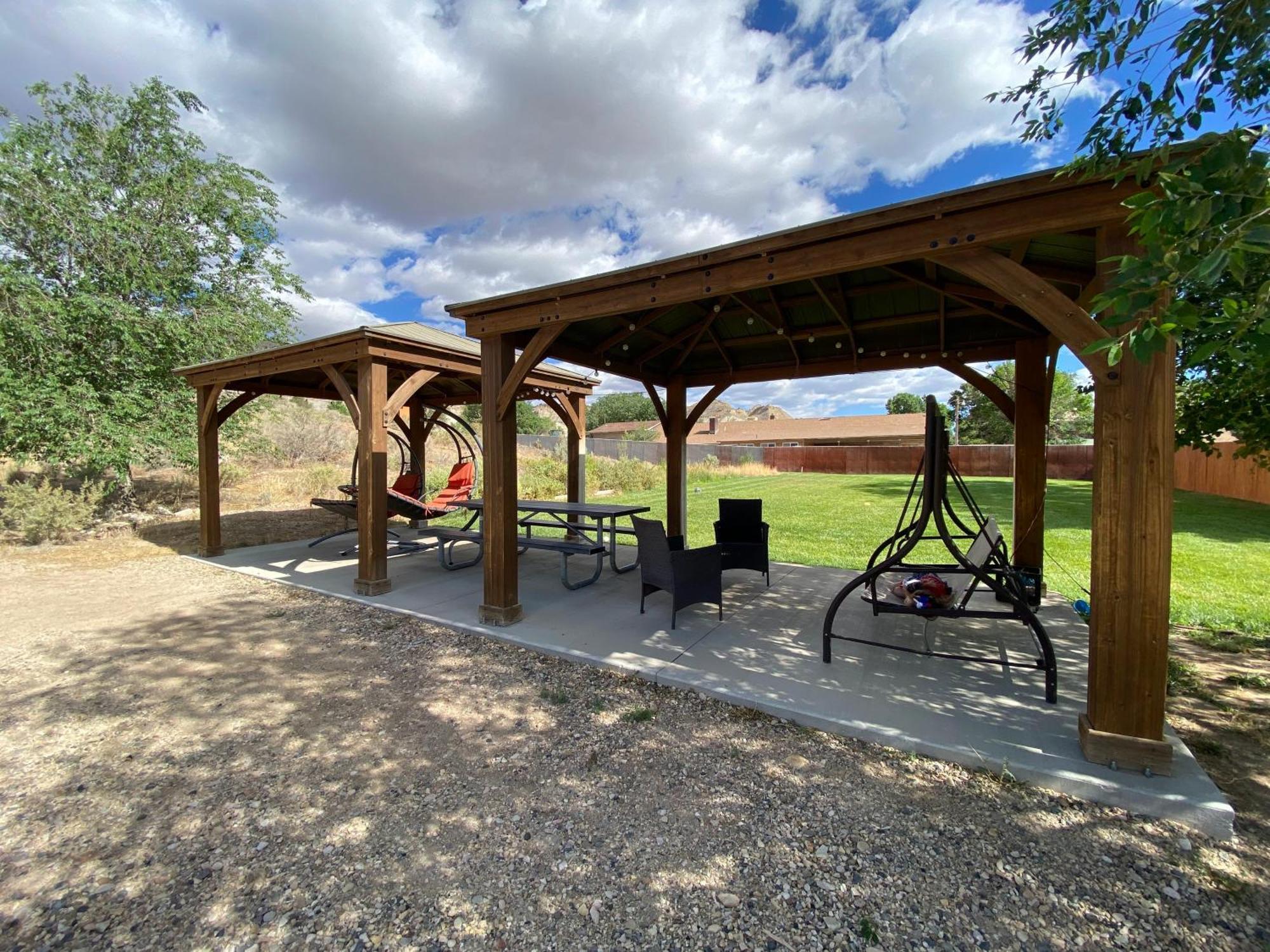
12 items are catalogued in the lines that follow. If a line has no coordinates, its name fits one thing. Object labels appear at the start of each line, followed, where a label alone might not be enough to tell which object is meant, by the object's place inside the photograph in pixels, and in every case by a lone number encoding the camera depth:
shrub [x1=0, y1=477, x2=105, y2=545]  7.59
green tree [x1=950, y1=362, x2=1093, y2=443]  29.95
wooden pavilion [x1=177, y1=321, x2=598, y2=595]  5.05
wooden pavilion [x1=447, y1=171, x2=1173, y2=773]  2.16
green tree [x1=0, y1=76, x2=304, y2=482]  8.19
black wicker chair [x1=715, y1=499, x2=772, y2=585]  5.11
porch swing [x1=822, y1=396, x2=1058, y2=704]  2.86
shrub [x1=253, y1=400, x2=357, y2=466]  17.53
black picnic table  5.18
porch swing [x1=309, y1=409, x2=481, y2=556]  6.34
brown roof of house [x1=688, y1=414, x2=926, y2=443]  35.41
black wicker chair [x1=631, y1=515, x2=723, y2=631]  3.91
